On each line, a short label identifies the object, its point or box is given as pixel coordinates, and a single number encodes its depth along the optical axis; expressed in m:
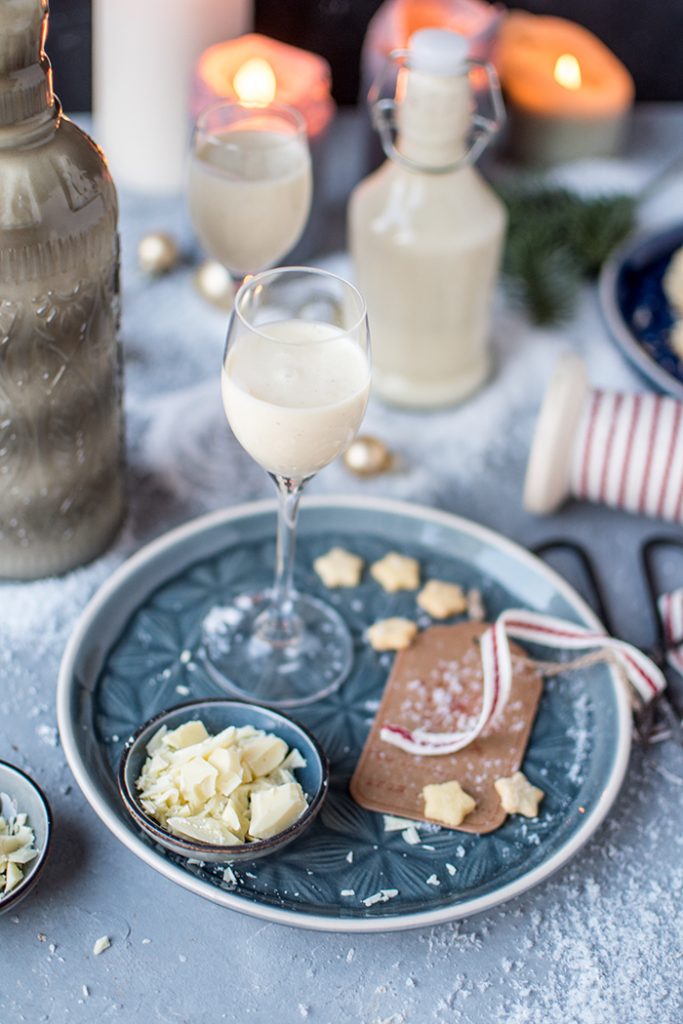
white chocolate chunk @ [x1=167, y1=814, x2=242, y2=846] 0.75
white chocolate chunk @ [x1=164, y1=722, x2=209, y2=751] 0.80
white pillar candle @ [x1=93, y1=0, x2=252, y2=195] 1.36
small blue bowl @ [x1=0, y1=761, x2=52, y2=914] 0.73
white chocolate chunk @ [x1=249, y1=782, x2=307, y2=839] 0.75
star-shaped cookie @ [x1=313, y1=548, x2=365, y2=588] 1.02
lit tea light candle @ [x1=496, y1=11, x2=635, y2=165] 1.53
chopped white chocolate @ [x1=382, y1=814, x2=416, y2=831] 0.81
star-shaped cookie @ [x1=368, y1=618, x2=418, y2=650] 0.95
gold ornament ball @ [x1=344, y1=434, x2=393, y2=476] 1.12
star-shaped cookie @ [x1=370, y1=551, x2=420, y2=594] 1.01
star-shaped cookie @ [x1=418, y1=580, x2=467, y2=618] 0.99
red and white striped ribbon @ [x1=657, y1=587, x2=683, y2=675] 0.96
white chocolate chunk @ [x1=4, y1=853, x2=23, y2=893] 0.72
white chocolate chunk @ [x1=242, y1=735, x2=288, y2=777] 0.79
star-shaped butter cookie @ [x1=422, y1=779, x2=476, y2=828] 0.81
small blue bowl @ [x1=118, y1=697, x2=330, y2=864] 0.74
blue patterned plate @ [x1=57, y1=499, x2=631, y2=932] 0.77
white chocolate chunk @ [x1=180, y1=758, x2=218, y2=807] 0.76
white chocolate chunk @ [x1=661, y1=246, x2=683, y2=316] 1.29
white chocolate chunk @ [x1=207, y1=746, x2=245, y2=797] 0.76
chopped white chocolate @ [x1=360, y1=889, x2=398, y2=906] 0.77
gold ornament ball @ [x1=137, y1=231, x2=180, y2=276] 1.34
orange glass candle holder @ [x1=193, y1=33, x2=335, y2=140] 1.26
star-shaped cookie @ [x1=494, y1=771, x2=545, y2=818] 0.82
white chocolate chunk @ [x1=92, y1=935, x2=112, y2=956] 0.74
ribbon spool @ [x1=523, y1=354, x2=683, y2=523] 1.06
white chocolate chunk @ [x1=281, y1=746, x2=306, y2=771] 0.81
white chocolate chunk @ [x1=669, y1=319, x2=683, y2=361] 1.24
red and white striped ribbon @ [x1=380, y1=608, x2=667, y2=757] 0.86
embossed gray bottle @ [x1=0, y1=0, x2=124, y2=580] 0.77
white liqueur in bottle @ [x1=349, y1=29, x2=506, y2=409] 1.06
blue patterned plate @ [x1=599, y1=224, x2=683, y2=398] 1.20
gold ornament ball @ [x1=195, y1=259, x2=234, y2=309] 1.29
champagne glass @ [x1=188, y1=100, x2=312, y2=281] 1.04
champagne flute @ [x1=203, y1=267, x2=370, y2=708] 0.78
